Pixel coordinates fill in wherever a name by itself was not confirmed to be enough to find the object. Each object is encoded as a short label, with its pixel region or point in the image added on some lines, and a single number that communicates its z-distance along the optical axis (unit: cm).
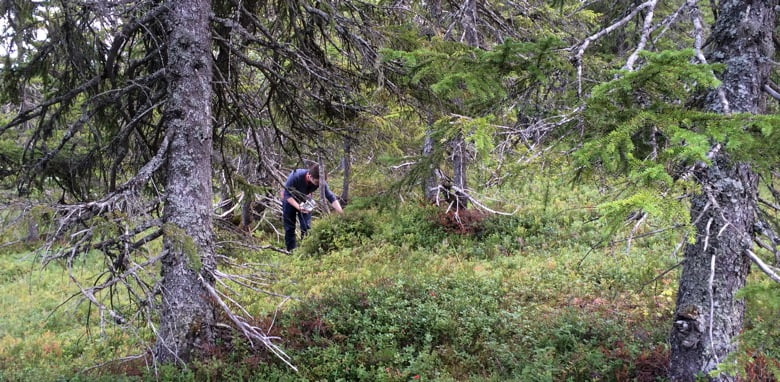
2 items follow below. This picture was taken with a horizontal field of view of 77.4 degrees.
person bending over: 996
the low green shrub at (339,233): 1165
